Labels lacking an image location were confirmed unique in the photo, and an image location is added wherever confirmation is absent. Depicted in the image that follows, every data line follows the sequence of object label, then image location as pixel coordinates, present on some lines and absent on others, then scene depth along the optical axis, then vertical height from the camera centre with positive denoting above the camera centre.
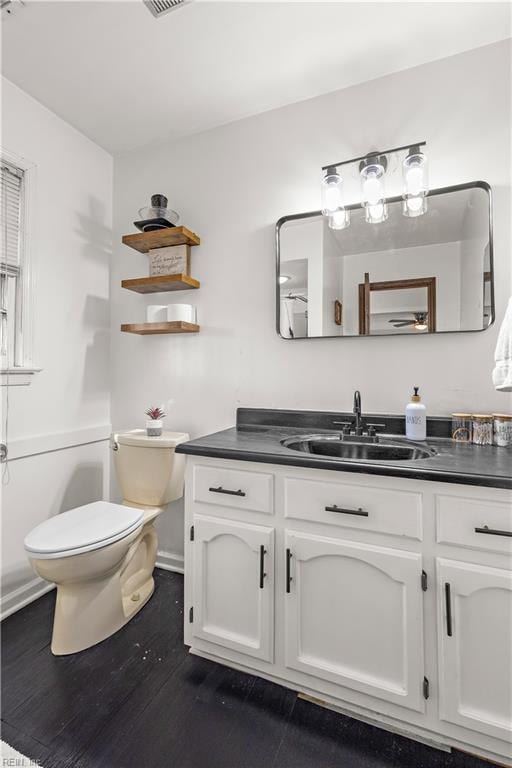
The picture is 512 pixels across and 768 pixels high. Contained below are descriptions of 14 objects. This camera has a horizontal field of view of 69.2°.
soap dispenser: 1.53 -0.13
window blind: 1.79 +0.84
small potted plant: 1.97 -0.19
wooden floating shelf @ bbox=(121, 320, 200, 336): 1.97 +0.33
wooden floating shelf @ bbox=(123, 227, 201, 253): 1.98 +0.83
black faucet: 1.63 -0.12
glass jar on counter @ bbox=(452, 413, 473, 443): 1.48 -0.16
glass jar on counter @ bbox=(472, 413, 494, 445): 1.44 -0.16
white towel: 1.24 +0.11
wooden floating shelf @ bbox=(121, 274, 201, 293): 2.00 +0.59
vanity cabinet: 1.05 -0.66
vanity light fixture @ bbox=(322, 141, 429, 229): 1.58 +0.90
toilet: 1.42 -0.63
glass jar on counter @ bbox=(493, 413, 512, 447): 1.41 -0.16
